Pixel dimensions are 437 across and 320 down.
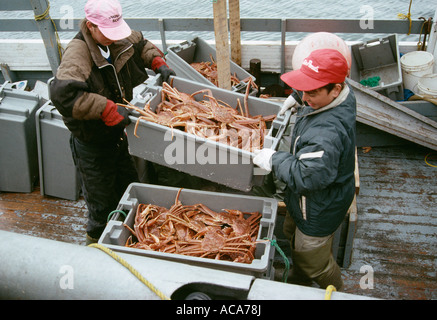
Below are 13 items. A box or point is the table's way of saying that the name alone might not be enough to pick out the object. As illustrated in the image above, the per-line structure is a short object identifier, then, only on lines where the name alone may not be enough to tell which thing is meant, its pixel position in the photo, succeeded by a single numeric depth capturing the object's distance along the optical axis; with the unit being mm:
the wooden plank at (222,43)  3039
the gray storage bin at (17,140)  3848
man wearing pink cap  2525
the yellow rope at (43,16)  4719
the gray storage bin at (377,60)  4727
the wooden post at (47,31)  4693
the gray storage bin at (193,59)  3834
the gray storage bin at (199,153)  2447
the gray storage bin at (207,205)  2137
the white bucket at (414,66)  4395
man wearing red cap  2018
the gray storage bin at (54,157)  3721
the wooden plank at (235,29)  4297
